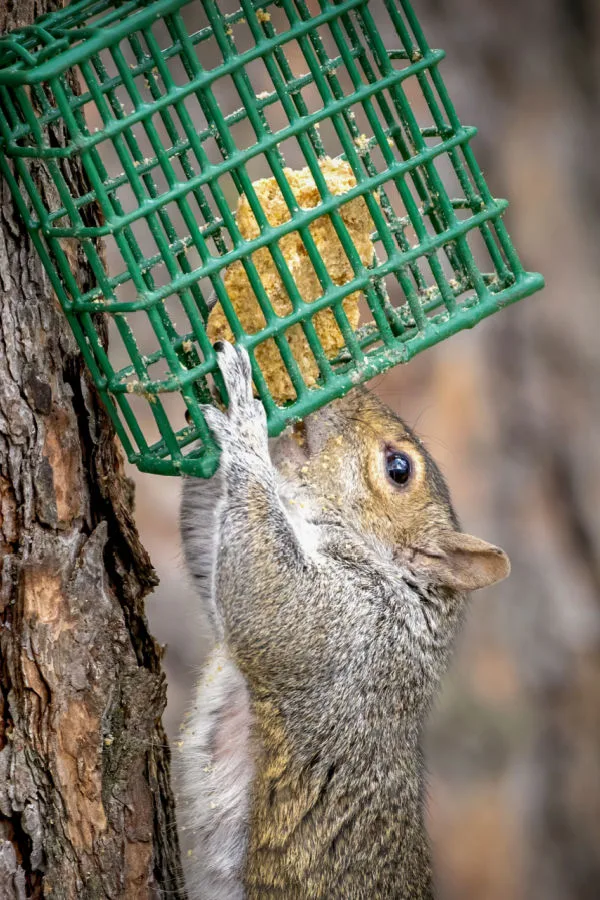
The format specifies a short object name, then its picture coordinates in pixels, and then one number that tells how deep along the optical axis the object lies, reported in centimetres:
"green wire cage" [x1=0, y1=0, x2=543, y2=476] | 436
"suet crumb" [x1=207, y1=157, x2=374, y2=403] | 500
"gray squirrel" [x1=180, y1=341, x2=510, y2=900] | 520
